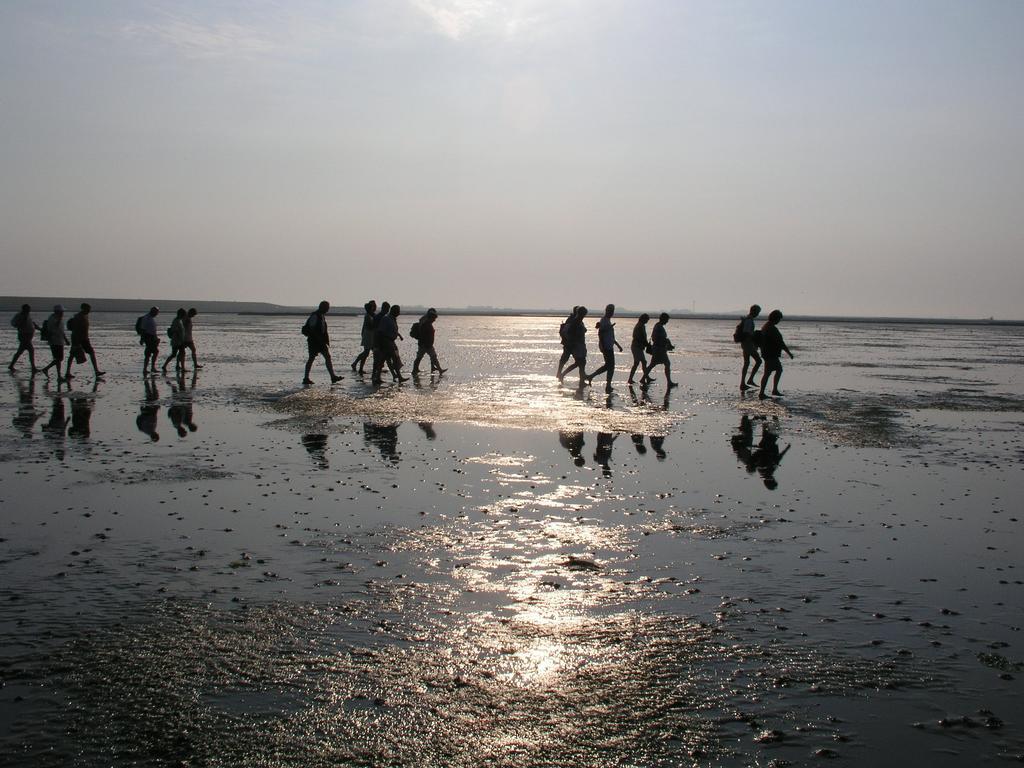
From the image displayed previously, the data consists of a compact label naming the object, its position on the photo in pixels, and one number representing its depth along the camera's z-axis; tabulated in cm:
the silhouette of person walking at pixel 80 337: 2452
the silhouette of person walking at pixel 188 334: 2668
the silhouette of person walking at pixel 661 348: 2538
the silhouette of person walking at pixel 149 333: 2631
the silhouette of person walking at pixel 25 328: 2638
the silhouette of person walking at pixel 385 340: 2438
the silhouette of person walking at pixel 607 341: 2483
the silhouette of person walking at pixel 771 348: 2259
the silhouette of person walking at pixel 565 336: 2561
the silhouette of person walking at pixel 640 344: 2508
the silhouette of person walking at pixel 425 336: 2662
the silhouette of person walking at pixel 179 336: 2644
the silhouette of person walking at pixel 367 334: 2609
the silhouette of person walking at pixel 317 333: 2316
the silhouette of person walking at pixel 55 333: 2489
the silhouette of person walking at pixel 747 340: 2478
